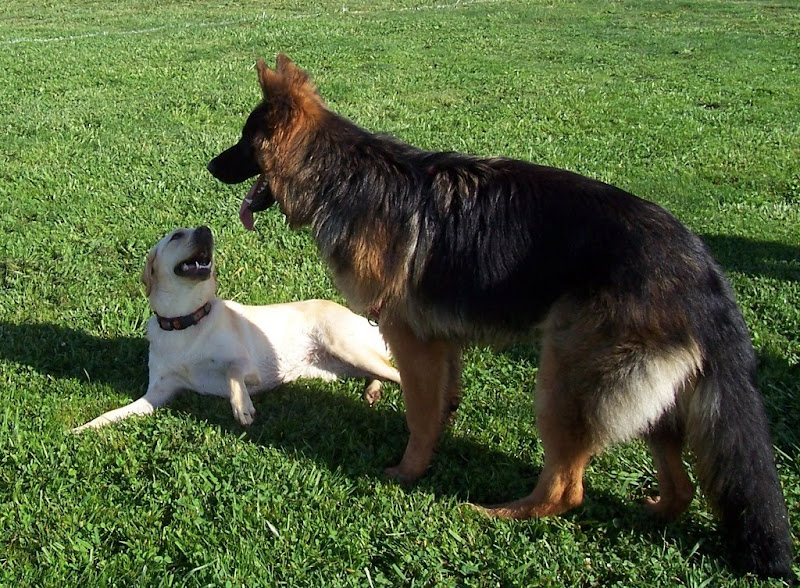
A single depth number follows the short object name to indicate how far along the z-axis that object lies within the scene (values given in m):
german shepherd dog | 3.00
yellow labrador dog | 4.57
